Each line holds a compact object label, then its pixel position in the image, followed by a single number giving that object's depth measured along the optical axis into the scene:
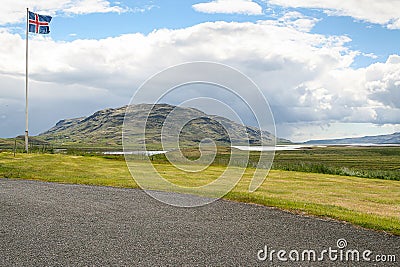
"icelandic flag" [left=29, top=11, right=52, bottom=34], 46.47
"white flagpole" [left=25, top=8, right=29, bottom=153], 48.27
